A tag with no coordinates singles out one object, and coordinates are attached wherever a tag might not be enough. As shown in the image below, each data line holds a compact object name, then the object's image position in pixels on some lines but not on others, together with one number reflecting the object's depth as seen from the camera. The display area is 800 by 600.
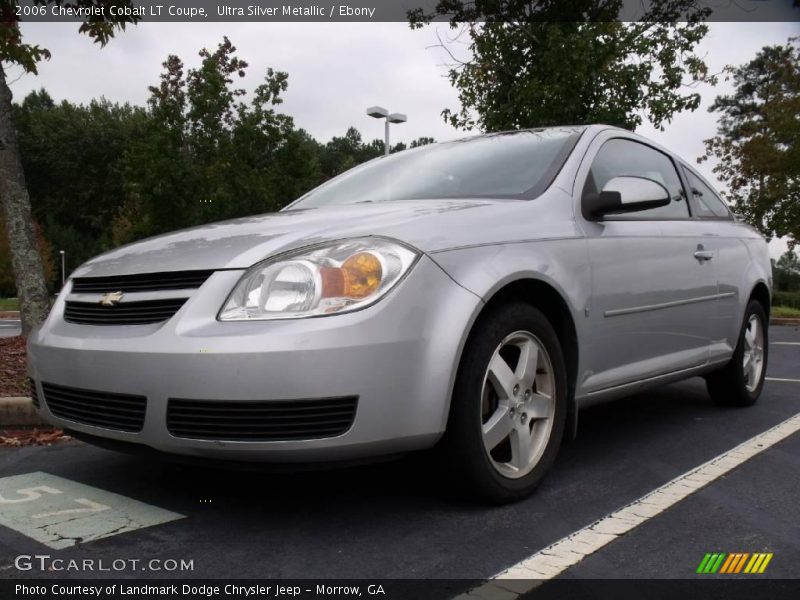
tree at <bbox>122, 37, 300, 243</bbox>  24.67
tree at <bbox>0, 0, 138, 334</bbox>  6.79
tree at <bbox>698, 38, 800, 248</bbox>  20.33
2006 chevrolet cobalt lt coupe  2.44
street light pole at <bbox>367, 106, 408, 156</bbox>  16.62
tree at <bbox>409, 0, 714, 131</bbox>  12.58
